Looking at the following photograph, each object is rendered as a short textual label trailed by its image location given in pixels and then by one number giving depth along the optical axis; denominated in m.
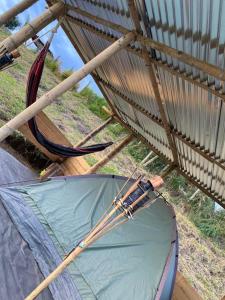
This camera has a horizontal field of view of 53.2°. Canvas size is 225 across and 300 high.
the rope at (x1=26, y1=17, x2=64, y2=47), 2.01
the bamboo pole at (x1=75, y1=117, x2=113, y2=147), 3.36
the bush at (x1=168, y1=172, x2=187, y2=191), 5.82
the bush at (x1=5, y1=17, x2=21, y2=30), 8.20
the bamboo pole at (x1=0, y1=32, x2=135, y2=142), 1.55
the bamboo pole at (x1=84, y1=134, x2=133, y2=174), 3.19
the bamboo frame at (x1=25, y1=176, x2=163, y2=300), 1.32
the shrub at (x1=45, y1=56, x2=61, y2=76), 6.83
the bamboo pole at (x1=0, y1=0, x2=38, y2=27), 2.14
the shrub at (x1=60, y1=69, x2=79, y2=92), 6.76
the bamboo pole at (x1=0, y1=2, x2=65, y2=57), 1.98
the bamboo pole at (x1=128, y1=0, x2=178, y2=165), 1.68
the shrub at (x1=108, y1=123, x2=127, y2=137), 6.40
